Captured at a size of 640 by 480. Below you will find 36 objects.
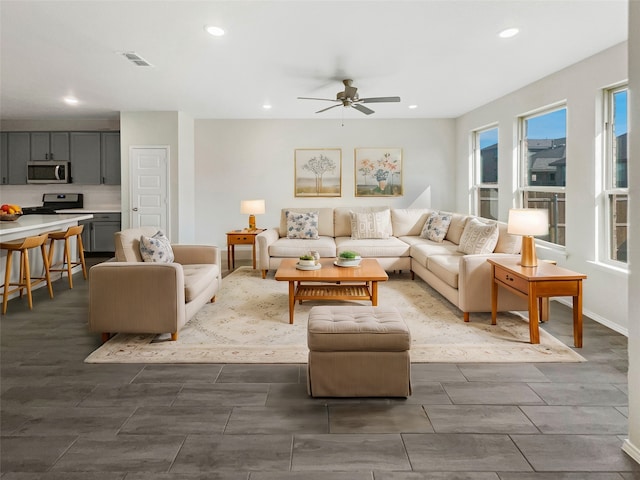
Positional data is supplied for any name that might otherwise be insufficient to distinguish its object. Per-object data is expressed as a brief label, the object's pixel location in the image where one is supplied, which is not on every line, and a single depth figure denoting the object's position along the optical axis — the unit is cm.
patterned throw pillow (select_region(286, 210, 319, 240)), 654
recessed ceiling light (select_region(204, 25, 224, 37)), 343
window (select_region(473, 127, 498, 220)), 650
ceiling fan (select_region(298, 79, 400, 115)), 492
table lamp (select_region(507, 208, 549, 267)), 370
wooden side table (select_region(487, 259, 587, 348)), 330
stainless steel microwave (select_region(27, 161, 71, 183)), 775
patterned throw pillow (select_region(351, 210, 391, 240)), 656
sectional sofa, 399
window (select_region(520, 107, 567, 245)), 482
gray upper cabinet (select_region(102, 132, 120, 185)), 780
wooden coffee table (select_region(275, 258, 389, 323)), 416
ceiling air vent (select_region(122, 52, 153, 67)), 411
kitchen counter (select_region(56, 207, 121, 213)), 765
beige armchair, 340
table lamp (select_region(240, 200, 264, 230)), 696
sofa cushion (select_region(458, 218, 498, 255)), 464
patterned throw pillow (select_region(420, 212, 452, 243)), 618
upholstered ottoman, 248
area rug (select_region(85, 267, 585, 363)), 315
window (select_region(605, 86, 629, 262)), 394
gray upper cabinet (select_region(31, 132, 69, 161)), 780
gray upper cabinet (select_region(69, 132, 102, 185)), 780
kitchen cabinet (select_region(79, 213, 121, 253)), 763
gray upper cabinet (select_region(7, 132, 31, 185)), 782
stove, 804
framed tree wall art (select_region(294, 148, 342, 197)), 781
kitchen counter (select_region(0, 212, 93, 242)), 447
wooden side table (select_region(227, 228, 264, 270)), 678
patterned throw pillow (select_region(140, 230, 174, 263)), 390
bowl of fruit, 504
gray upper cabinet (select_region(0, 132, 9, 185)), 784
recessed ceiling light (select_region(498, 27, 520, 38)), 347
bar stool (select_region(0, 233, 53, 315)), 437
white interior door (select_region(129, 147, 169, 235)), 707
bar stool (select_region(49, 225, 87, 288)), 530
